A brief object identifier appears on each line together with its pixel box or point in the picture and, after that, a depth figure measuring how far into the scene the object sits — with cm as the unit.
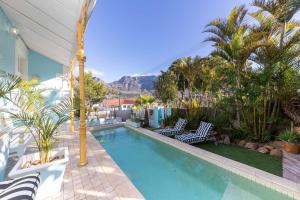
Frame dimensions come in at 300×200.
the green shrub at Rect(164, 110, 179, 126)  817
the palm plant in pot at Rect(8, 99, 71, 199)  235
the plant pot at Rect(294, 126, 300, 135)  441
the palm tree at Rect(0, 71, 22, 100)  212
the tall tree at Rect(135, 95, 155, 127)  1179
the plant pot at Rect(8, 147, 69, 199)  227
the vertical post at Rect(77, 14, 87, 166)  343
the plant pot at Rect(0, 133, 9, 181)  270
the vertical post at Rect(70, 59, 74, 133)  709
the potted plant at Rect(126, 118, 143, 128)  889
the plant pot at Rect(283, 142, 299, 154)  418
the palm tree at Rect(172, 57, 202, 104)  756
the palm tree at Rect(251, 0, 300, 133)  458
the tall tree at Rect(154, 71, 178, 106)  1026
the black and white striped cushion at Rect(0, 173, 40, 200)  148
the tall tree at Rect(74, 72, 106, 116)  1458
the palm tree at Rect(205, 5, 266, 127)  512
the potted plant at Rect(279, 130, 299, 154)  419
